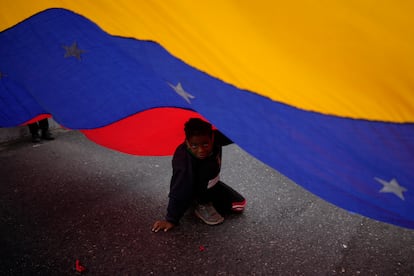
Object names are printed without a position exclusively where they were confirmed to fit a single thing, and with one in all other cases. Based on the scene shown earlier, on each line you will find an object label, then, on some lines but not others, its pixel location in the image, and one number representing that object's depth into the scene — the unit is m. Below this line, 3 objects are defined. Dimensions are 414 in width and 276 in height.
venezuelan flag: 0.82
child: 1.71
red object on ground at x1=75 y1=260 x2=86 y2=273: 1.45
